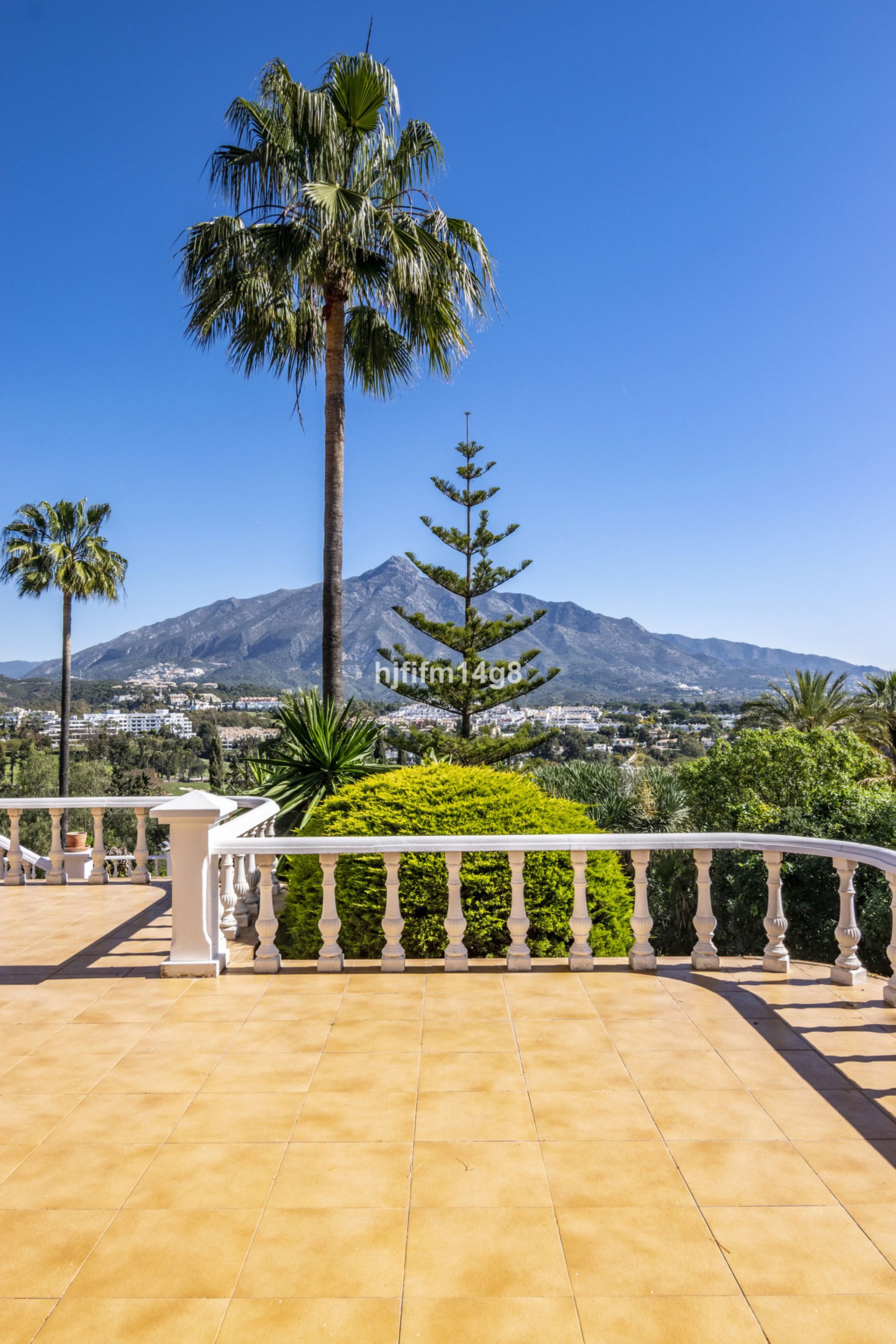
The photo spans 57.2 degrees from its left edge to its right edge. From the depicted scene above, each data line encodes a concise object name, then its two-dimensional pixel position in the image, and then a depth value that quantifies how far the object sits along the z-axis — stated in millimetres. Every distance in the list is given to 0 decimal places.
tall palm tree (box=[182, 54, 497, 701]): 8148
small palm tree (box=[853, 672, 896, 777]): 19500
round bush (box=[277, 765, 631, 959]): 4703
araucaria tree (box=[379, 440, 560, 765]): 14539
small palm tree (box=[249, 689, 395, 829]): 6562
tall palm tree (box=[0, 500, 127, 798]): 19375
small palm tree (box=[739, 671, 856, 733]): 23766
